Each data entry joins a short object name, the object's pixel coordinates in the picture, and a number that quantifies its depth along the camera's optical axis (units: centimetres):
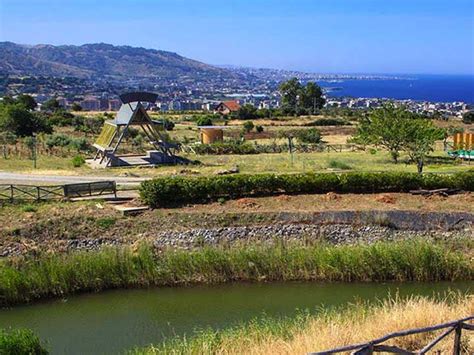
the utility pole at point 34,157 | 4017
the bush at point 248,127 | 7488
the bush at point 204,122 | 8525
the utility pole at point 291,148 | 4838
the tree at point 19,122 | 5897
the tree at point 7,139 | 5051
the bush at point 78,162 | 4198
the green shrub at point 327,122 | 8535
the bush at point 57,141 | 5122
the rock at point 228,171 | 3703
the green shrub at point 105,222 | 2692
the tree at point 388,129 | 4388
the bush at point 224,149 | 5234
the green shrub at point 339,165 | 3999
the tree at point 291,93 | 12012
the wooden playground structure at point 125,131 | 4309
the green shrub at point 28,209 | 2772
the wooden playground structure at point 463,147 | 4634
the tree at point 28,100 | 9536
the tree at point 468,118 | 8846
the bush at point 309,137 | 6156
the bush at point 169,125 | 7525
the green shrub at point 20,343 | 1345
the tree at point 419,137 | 4009
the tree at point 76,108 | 11700
